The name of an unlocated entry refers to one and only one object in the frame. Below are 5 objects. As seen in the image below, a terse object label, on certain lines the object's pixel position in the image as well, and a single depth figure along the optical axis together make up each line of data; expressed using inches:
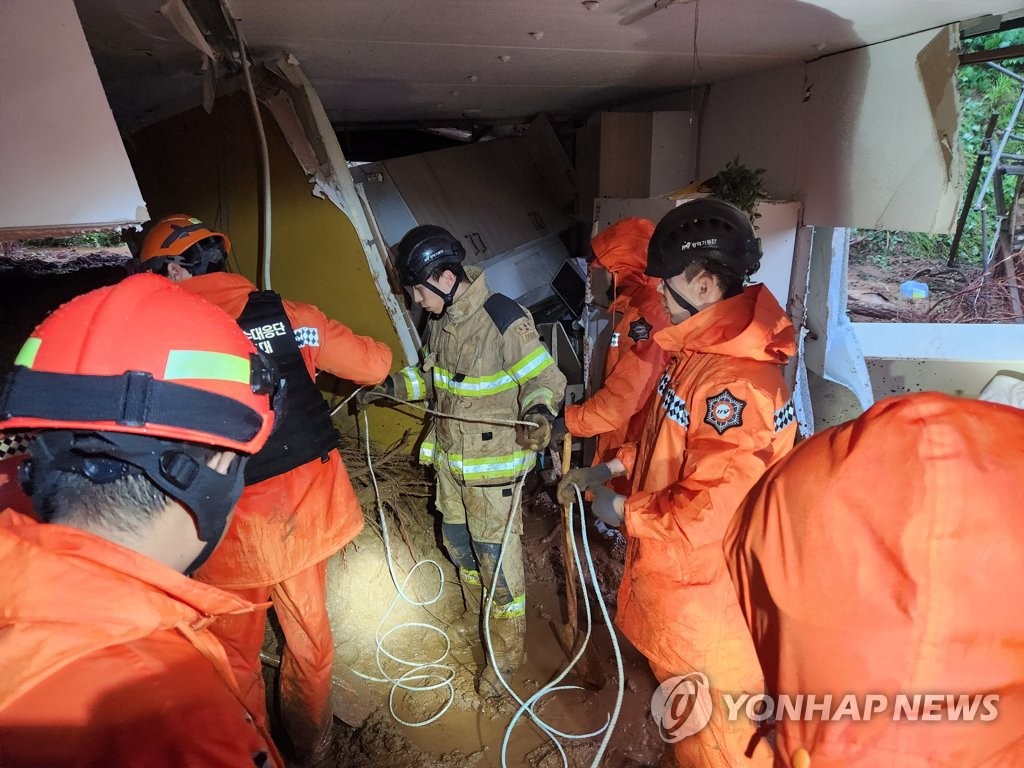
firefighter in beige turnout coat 115.3
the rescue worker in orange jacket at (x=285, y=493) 95.3
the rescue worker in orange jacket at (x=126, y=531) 32.2
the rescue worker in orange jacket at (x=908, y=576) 31.5
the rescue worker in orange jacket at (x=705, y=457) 76.5
